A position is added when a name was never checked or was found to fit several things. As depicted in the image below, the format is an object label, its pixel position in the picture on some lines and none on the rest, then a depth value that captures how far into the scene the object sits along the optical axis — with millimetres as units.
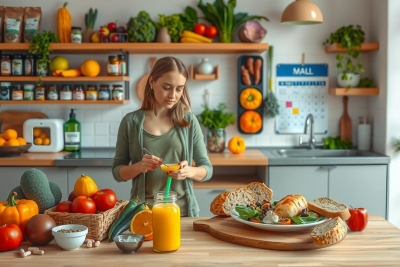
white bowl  1925
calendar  4684
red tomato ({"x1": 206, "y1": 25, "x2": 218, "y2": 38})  4465
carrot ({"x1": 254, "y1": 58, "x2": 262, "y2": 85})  4617
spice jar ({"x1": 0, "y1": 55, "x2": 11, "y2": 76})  4465
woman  2668
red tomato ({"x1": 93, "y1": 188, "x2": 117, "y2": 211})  2102
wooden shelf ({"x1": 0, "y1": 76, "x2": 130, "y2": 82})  4363
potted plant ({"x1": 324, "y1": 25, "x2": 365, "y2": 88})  4434
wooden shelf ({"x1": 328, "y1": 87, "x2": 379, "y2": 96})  4410
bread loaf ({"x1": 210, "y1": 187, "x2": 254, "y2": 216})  2336
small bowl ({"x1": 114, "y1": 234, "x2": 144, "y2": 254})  1926
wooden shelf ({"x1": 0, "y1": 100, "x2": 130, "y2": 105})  4391
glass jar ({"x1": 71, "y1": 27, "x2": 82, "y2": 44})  4383
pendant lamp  4090
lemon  4426
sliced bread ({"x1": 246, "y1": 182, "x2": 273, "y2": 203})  2395
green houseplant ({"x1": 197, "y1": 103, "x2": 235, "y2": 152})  4457
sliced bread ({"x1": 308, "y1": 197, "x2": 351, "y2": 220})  2168
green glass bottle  4520
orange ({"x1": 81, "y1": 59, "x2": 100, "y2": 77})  4406
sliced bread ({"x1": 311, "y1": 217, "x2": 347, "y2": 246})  1937
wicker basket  2033
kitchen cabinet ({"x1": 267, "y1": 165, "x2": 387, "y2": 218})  4066
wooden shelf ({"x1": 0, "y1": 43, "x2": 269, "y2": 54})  4316
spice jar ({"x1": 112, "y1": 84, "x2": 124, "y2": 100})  4438
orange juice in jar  1940
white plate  2055
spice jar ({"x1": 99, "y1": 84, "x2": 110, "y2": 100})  4457
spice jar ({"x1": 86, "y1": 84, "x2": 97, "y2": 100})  4441
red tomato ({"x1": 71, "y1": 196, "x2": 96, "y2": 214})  2053
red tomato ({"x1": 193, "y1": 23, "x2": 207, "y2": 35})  4457
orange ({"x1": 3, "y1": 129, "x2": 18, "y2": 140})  4234
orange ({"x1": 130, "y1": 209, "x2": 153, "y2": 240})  2084
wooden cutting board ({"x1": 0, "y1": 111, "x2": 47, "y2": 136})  4660
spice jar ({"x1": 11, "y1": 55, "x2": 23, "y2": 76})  4477
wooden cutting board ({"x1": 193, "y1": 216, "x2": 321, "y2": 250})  1979
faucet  4574
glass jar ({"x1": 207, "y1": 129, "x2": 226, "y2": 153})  4453
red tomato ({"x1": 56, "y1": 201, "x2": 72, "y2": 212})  2096
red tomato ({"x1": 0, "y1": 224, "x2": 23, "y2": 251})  1916
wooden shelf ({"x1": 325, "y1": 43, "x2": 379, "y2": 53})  4406
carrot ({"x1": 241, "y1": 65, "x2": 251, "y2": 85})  4609
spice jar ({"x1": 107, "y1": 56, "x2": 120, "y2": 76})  4406
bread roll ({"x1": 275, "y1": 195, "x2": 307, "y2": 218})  2119
